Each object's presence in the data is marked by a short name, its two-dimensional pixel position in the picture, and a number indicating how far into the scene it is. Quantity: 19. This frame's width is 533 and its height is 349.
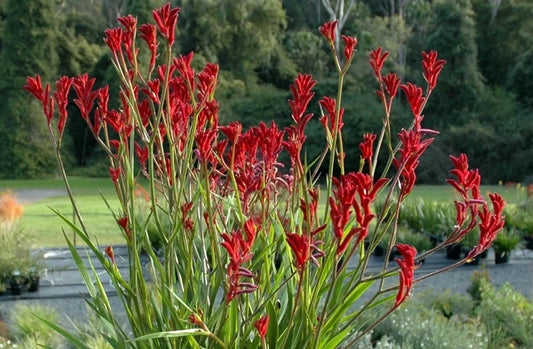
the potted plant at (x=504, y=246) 9.25
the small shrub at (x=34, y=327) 4.87
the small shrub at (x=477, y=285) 6.55
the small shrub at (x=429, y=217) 10.14
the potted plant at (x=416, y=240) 9.24
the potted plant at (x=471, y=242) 9.03
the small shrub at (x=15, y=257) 7.70
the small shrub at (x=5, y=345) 4.69
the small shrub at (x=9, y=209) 10.34
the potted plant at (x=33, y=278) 7.75
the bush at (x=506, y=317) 5.09
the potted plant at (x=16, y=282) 7.66
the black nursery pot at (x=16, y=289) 7.70
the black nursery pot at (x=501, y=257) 9.34
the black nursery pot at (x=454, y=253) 9.37
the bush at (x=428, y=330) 4.52
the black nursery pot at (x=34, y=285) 7.77
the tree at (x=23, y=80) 25.33
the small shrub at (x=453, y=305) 6.07
